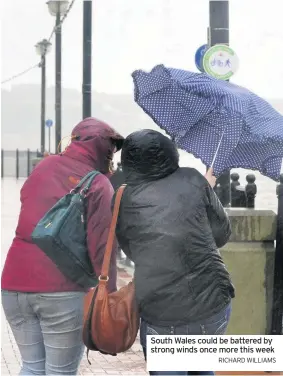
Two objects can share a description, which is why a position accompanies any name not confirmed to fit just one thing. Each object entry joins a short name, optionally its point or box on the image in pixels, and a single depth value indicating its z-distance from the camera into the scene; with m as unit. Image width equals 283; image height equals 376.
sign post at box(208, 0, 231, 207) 7.54
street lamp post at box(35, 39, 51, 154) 29.44
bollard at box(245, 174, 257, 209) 6.45
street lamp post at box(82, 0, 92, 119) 12.38
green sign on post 7.63
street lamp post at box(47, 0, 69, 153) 17.38
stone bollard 6.01
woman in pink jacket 3.46
